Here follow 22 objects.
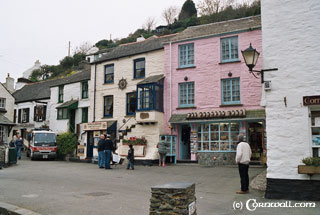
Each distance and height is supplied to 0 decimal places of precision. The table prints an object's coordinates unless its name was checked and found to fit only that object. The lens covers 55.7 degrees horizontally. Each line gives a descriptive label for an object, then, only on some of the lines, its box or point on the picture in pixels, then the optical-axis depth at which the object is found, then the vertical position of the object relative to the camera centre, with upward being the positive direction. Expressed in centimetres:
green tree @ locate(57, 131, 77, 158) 2536 -79
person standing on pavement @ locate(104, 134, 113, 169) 1669 -86
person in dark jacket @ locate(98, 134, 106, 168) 1697 -106
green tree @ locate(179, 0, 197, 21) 6028 +2464
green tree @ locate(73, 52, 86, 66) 6012 +1522
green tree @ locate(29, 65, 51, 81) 5994 +1202
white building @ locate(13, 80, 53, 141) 3109 +285
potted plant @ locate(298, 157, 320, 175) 787 -80
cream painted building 2045 +280
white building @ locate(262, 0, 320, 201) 827 +103
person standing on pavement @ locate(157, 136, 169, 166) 1819 -92
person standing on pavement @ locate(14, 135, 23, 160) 2273 -70
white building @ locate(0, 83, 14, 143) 3183 +322
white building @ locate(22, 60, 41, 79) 6176 +1332
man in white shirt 925 -82
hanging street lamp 944 +246
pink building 1820 +266
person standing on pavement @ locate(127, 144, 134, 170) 1681 -125
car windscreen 2425 -41
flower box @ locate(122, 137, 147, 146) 2020 -44
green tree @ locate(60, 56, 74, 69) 6081 +1436
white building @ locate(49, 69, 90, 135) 2694 +286
